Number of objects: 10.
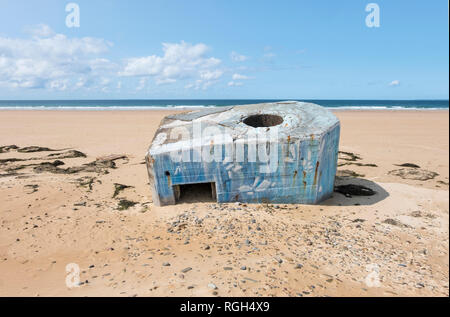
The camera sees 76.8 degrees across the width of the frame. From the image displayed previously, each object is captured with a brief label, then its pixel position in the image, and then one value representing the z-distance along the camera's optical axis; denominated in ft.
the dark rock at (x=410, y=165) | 24.69
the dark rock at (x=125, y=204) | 16.29
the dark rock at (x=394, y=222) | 13.65
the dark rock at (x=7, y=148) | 31.22
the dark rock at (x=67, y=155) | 28.72
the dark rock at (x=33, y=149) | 30.94
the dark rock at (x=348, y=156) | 27.81
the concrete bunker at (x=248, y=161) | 14.57
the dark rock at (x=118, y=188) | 18.75
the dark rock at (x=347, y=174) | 22.12
